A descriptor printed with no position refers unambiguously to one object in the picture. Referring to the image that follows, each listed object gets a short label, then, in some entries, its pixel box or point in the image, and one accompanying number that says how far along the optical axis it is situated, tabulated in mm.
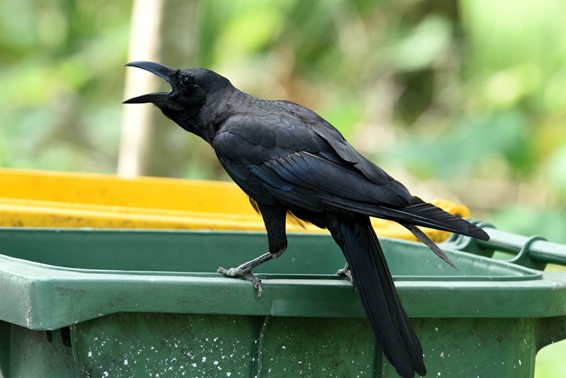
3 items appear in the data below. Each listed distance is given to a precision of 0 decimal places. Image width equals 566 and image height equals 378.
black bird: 4590
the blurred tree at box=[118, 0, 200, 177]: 10508
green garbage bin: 4203
